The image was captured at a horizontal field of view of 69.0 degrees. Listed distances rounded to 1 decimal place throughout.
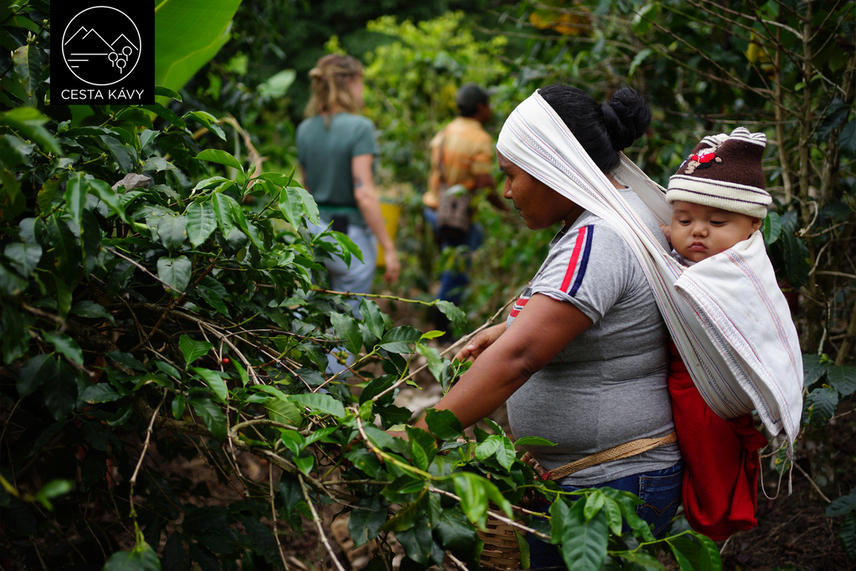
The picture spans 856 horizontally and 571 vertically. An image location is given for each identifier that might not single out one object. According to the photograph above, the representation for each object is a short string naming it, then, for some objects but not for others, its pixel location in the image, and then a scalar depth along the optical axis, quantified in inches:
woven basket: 55.8
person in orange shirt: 196.4
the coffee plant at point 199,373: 44.0
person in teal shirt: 150.6
